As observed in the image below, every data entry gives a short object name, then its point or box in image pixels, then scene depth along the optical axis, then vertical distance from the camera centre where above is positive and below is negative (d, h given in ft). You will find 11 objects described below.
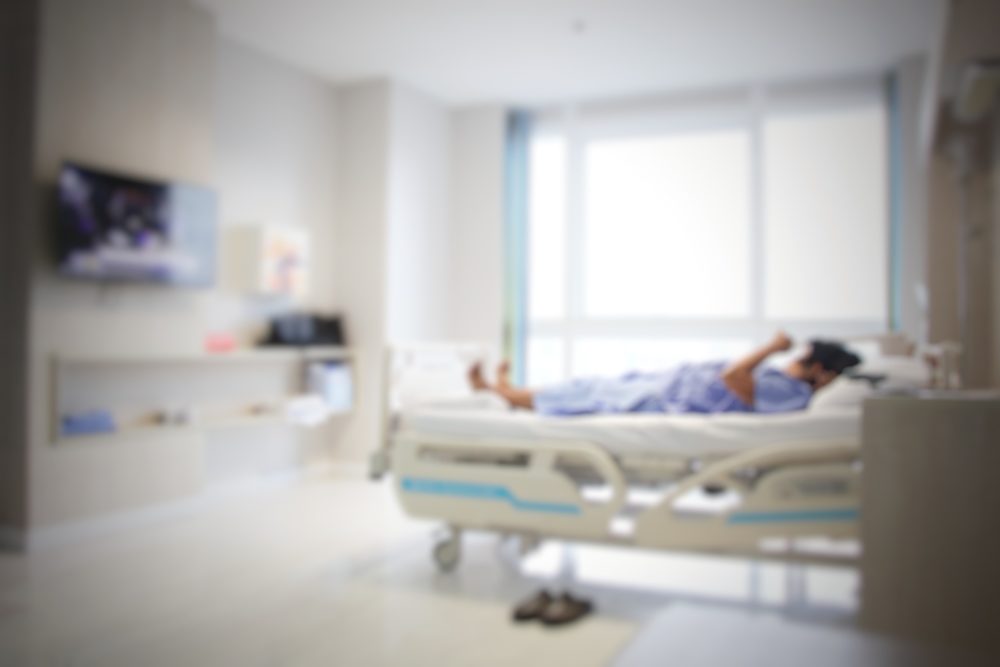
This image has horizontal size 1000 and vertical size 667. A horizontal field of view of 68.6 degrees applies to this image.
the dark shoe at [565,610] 7.61 -2.81
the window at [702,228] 15.70 +2.70
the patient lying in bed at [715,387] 8.59 -0.51
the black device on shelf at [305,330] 14.67 +0.27
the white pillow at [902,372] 7.93 -0.27
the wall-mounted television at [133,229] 10.58 +1.76
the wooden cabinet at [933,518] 4.34 -1.04
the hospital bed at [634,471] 7.64 -1.45
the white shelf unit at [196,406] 10.70 -0.84
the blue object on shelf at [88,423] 10.73 -1.21
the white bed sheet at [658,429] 7.63 -0.93
